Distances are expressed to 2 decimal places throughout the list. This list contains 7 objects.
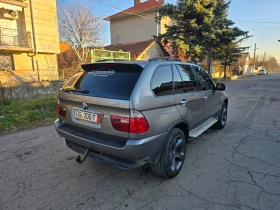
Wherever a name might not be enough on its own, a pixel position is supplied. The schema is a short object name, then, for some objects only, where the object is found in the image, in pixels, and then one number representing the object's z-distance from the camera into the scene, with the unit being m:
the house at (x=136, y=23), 25.38
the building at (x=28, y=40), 13.76
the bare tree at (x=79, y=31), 18.09
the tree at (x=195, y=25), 16.56
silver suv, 2.28
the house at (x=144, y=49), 18.25
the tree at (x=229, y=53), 25.08
